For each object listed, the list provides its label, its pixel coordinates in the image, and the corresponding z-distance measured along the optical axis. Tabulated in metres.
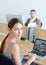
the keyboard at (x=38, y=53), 1.26
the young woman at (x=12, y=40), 1.02
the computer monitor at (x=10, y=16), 2.52
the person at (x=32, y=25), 1.84
